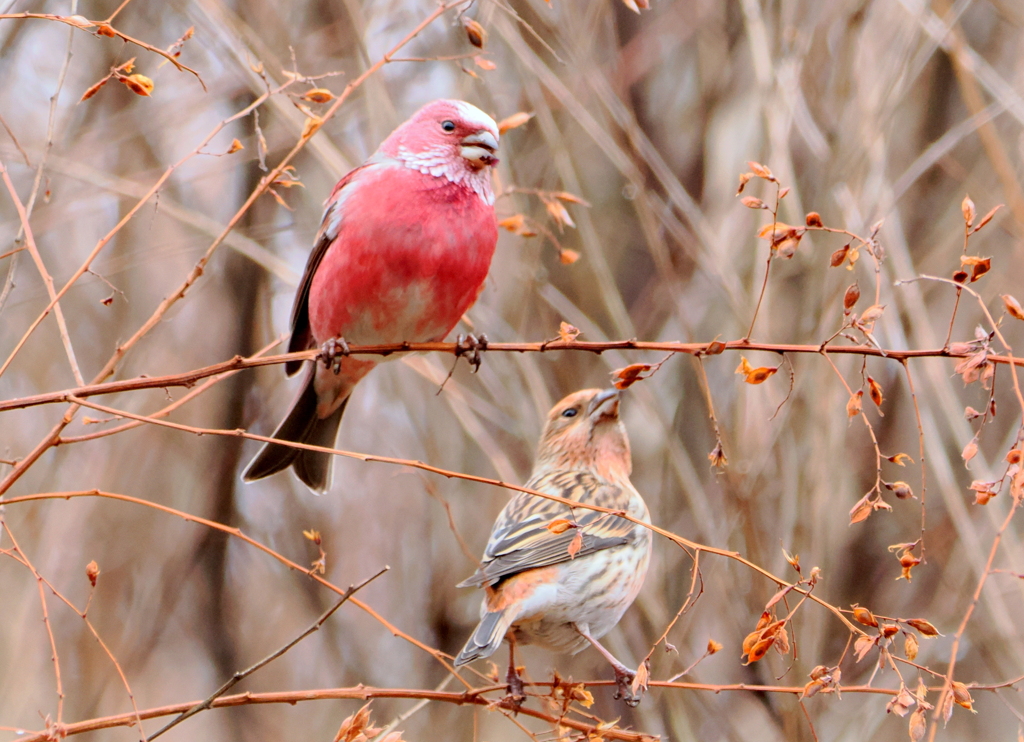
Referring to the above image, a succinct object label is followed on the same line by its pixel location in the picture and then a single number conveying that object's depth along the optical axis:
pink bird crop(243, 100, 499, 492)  7.64
